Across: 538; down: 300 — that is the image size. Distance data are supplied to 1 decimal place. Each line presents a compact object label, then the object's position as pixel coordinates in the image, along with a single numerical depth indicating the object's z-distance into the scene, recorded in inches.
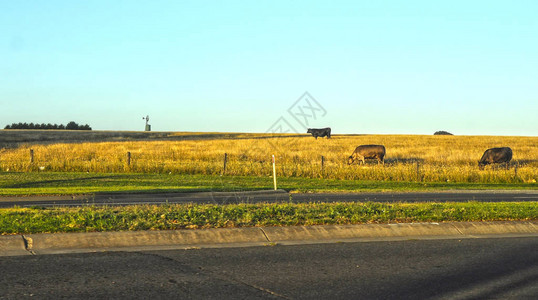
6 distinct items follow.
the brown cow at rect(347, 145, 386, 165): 1705.2
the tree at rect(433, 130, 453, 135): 6586.6
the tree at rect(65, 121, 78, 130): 5979.3
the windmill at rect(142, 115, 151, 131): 5684.1
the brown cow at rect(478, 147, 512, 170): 1563.7
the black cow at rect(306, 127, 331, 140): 3594.7
